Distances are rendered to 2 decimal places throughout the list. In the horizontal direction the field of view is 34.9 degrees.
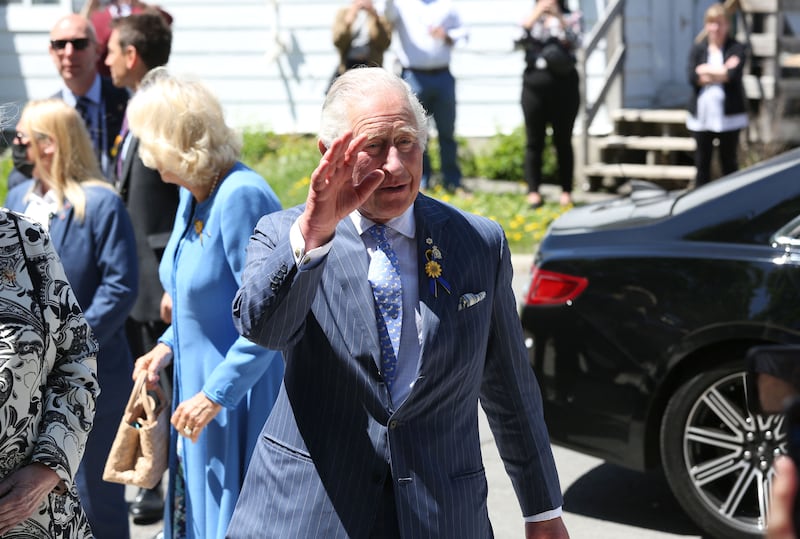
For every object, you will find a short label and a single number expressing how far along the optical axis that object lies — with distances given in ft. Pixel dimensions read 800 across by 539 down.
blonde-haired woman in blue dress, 13.61
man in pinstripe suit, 9.56
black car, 17.78
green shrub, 46.78
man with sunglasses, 23.71
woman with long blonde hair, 16.74
